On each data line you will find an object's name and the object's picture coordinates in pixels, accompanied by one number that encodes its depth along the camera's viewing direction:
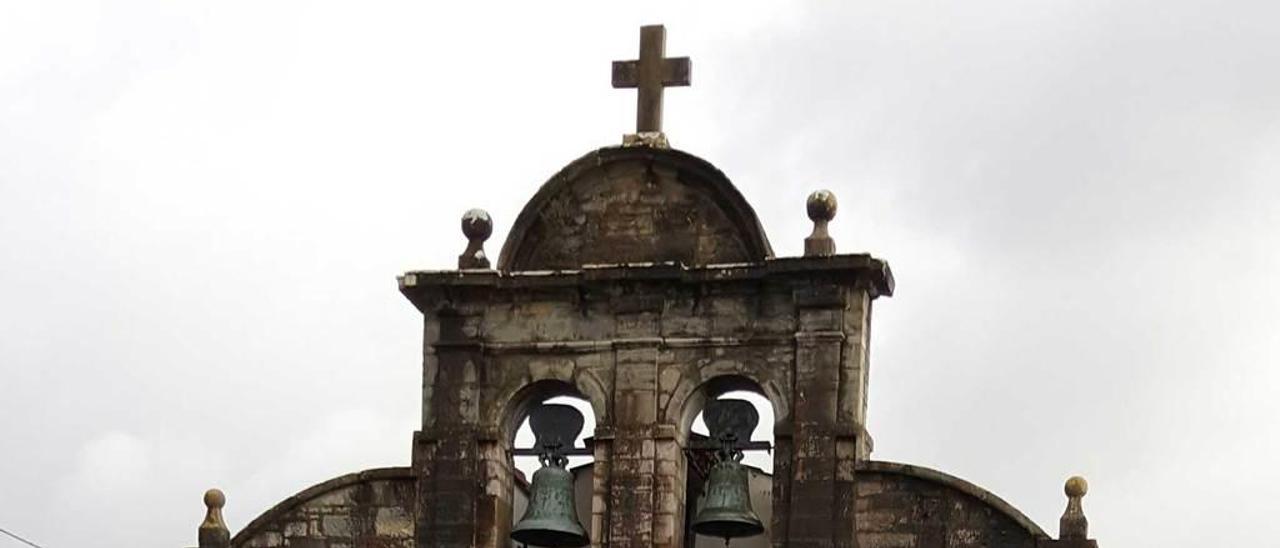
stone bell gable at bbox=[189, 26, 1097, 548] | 29.83
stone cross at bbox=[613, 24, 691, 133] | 31.47
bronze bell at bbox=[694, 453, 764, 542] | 30.52
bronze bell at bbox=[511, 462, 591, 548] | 30.67
